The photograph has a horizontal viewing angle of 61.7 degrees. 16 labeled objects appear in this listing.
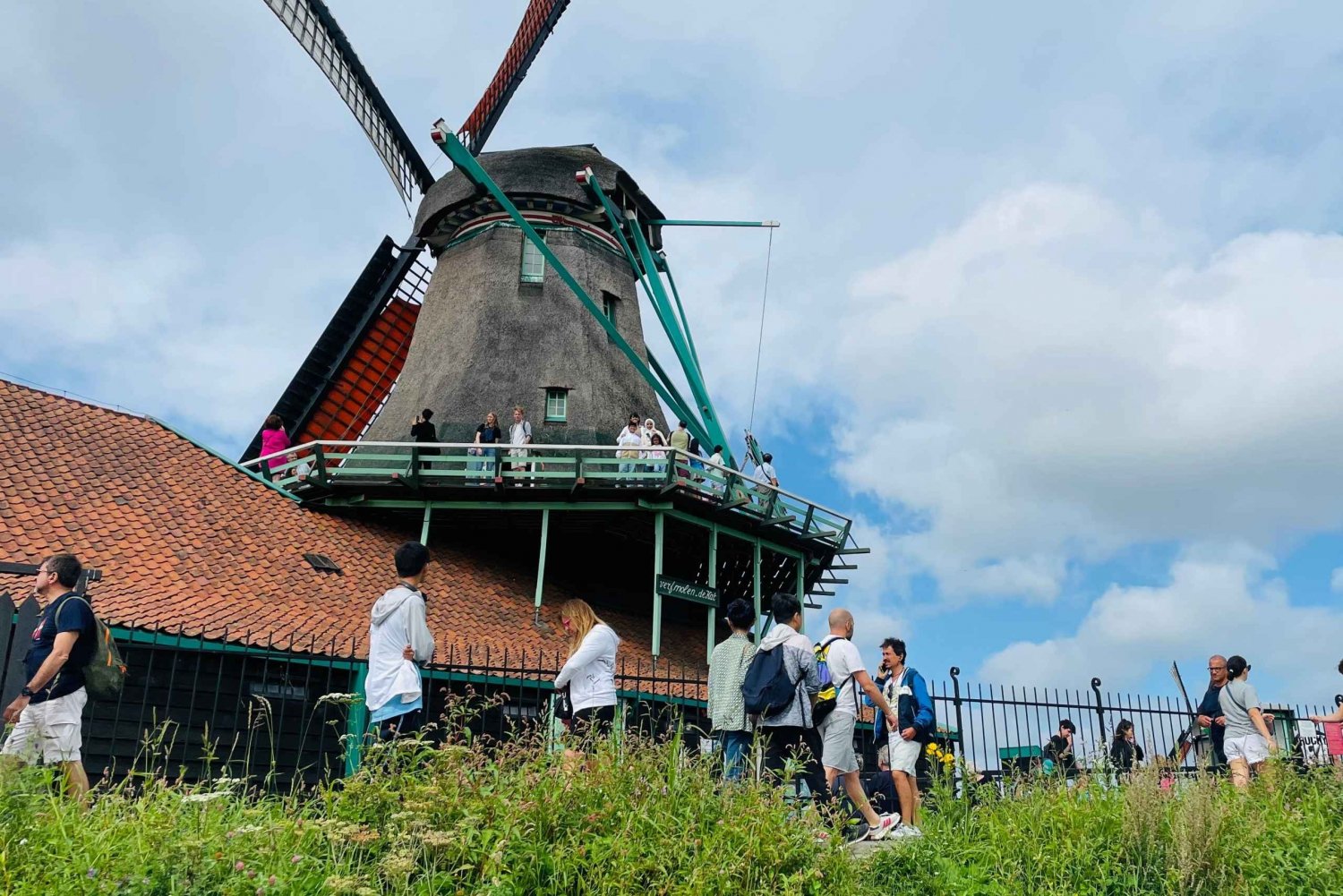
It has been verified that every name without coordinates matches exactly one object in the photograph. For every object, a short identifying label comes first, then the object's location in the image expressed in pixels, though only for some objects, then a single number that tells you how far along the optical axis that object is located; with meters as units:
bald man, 7.94
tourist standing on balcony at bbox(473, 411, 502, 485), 19.75
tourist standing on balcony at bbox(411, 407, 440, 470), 20.28
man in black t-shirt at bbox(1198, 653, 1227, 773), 10.01
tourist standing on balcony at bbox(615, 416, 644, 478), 19.28
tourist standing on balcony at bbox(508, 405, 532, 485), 19.72
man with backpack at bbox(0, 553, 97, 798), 6.57
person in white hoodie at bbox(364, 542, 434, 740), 7.08
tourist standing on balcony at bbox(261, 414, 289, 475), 21.25
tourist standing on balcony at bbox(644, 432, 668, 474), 18.62
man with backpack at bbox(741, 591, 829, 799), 7.78
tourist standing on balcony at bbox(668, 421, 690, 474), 19.53
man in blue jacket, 7.82
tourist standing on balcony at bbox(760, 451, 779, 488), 21.39
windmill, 22.89
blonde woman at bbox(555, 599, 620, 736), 7.65
